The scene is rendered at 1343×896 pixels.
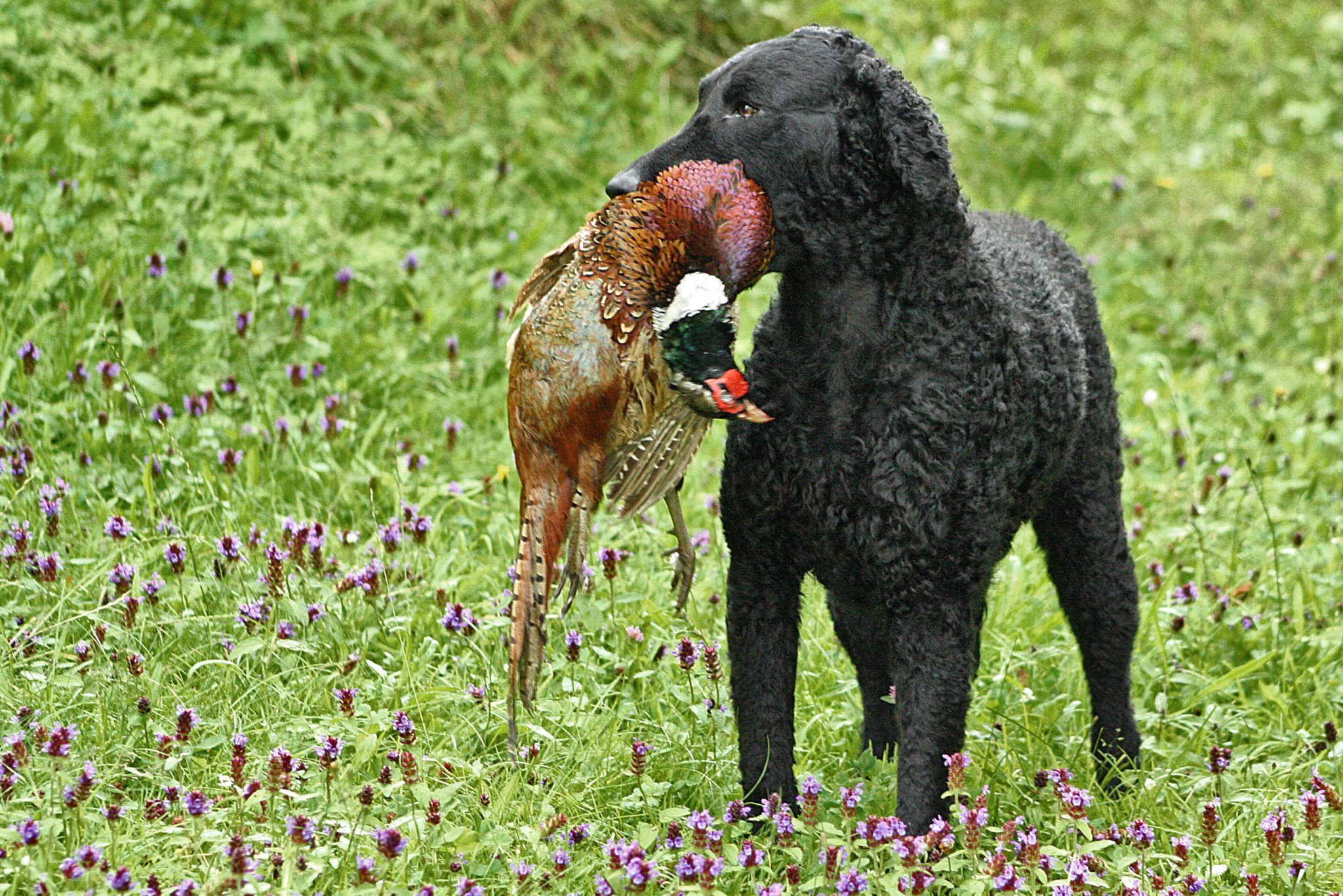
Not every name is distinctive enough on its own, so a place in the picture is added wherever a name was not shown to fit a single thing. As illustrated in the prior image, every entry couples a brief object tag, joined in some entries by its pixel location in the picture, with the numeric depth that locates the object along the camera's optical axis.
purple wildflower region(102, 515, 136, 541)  6.87
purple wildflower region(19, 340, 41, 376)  8.19
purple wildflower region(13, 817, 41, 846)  4.90
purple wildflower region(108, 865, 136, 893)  4.79
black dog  5.68
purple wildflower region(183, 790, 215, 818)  5.06
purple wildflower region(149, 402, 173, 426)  8.17
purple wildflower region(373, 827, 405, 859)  5.01
